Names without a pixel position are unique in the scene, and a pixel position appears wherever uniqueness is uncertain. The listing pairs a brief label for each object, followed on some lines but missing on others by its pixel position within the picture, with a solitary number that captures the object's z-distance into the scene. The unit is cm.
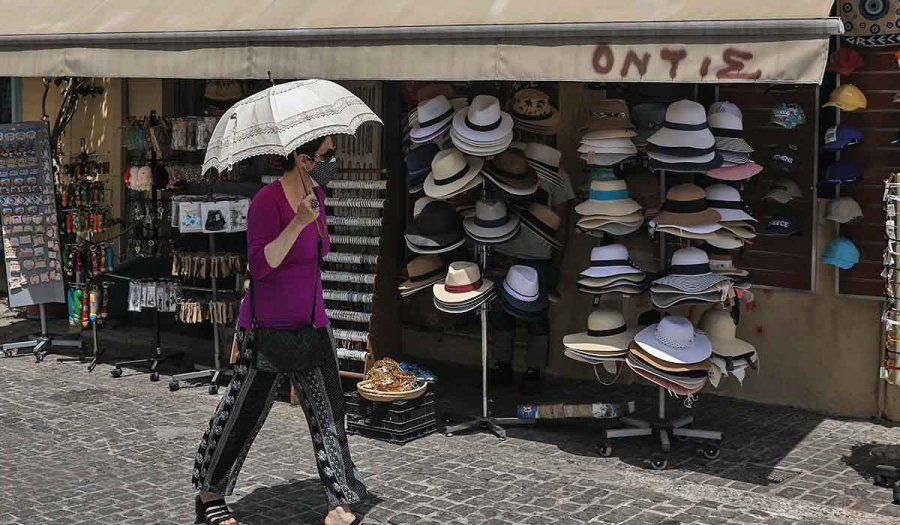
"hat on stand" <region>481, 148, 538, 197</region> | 748
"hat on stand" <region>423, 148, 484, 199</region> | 742
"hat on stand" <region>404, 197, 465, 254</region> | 766
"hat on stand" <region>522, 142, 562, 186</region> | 769
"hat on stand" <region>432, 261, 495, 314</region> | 743
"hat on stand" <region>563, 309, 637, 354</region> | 712
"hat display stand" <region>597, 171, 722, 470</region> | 702
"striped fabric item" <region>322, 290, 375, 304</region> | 816
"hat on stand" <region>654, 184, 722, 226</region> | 686
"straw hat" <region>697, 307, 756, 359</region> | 706
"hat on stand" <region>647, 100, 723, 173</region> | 675
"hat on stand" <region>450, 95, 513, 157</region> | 730
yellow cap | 729
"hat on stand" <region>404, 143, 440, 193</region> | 787
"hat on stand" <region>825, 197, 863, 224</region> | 746
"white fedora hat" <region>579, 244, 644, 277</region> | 702
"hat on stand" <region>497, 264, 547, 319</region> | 757
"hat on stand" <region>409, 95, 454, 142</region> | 764
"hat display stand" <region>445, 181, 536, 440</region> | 754
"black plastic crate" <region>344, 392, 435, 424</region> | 733
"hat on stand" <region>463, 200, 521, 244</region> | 749
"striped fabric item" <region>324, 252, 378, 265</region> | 818
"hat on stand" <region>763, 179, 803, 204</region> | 766
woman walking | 570
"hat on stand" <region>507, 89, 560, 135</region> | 767
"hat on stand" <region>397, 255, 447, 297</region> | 779
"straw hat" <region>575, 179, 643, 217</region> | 715
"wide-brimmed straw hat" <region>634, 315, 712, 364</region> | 678
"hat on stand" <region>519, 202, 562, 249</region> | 775
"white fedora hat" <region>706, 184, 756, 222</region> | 695
